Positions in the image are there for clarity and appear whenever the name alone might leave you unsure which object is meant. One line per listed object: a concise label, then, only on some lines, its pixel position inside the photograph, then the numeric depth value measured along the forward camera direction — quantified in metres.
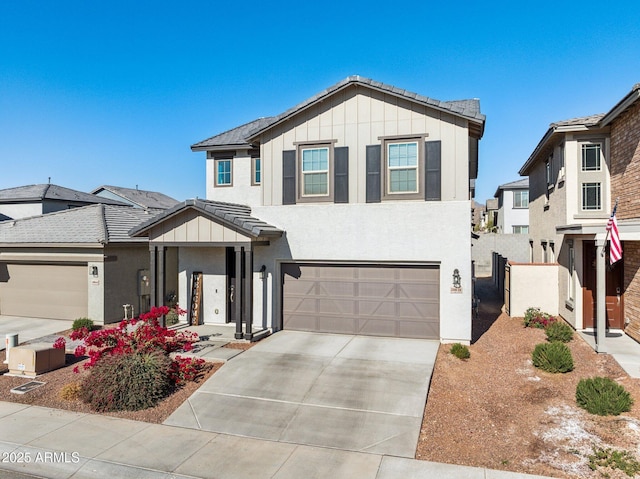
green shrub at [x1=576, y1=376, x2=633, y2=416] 7.57
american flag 10.03
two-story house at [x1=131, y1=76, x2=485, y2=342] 12.20
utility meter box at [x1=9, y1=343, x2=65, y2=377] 10.21
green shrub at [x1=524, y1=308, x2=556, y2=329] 13.85
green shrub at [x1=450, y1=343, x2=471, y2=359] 10.84
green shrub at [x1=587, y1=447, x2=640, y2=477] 5.96
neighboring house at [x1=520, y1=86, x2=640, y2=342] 12.03
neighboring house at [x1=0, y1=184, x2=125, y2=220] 28.02
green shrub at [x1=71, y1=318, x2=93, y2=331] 14.27
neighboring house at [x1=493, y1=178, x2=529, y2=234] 36.59
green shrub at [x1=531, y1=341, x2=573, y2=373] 9.61
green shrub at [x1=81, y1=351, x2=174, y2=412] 8.47
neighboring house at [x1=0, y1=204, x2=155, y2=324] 15.66
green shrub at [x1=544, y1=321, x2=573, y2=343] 11.87
